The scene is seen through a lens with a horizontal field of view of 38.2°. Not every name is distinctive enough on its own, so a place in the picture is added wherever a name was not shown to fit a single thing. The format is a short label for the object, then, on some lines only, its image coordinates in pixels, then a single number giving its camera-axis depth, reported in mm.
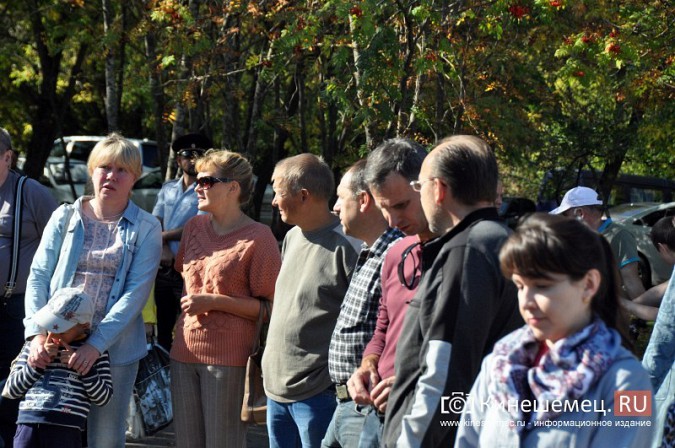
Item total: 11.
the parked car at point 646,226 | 16688
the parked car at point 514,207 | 20727
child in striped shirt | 4465
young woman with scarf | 2484
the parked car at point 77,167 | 19234
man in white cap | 6496
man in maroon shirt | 3547
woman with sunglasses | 4895
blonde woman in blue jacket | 4785
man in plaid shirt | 3883
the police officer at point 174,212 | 7070
